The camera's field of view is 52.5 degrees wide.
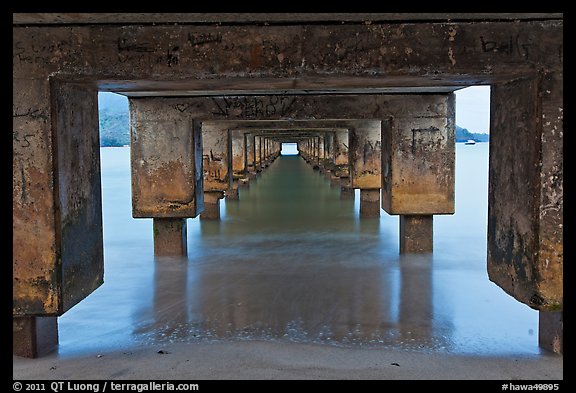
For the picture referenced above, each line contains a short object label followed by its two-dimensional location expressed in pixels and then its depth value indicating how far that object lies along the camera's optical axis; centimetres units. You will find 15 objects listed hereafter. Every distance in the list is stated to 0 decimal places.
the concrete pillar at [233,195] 2073
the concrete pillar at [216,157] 1397
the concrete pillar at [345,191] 2004
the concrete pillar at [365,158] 1477
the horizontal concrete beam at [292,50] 453
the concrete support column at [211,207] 1558
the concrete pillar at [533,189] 456
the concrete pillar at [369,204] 1595
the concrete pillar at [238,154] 1838
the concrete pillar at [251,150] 2434
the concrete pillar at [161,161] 999
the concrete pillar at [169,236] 1071
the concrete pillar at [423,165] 1012
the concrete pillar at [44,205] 464
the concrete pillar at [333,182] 2491
